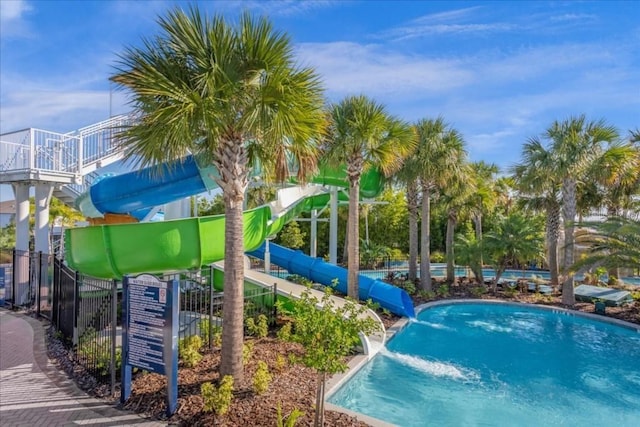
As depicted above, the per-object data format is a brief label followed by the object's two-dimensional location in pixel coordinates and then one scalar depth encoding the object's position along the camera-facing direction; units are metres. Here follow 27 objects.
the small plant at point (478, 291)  18.58
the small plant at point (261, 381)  5.91
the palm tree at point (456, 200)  17.78
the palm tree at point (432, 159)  16.67
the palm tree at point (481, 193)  20.86
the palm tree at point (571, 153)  16.08
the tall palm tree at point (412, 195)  16.84
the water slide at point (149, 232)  8.66
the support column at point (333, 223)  16.98
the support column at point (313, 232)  18.84
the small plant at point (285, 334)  7.09
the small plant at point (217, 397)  5.26
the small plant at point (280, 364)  7.18
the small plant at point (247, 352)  7.36
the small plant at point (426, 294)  17.18
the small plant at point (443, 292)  17.95
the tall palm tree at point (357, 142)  12.40
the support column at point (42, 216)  12.59
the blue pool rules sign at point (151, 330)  5.46
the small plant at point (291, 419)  4.60
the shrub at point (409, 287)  17.59
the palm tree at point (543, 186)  17.31
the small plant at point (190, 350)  7.05
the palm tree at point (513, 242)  18.11
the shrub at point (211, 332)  8.21
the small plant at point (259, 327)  9.38
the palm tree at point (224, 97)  5.75
